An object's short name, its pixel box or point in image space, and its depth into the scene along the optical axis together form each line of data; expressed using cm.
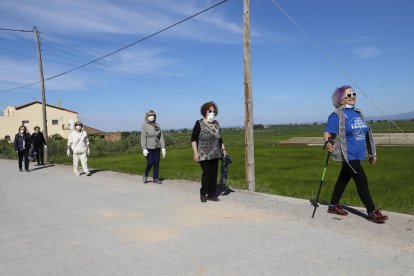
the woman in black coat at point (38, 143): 1880
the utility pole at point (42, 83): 2114
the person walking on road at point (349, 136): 572
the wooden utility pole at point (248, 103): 876
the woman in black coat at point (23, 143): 1531
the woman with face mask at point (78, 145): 1312
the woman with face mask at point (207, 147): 756
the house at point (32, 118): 6562
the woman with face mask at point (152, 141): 1036
